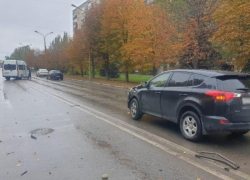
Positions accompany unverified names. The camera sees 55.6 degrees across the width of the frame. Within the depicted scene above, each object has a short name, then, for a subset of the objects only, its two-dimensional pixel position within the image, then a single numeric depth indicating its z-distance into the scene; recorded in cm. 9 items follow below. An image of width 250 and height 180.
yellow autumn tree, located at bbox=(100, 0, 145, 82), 2409
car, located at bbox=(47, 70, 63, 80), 3484
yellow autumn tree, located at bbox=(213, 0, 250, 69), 1079
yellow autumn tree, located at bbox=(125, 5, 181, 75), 1680
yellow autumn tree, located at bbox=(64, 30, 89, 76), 3316
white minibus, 3269
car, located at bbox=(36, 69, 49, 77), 4522
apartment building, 8670
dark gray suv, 505
